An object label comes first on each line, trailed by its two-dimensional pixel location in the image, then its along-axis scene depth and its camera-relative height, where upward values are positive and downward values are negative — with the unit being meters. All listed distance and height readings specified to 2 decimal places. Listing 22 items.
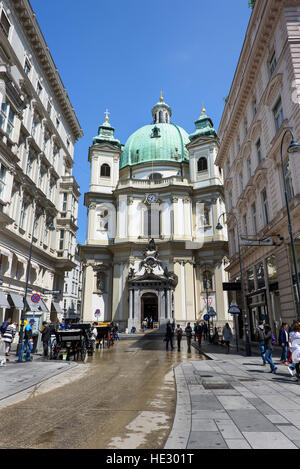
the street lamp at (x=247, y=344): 17.20 -1.10
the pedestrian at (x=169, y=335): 22.61 -0.78
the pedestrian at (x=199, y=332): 24.08 -0.64
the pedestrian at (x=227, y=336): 19.63 -0.75
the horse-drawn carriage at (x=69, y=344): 16.30 -0.98
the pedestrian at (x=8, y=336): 17.08 -0.59
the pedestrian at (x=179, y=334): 22.50 -0.71
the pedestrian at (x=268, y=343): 11.62 -0.72
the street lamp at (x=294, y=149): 12.41 +6.50
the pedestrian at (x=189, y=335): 21.65 -0.75
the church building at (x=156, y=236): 45.59 +12.97
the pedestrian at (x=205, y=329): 31.97 -0.57
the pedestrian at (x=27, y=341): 15.68 -0.81
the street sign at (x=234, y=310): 21.15 +0.83
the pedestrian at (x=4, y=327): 17.47 -0.14
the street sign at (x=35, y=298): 17.31 +1.36
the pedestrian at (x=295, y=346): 10.04 -0.71
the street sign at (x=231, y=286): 23.41 +2.60
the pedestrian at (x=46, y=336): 17.69 -0.63
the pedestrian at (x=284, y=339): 12.84 -0.62
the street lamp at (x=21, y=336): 16.23 -0.60
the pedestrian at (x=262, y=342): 12.78 -0.75
